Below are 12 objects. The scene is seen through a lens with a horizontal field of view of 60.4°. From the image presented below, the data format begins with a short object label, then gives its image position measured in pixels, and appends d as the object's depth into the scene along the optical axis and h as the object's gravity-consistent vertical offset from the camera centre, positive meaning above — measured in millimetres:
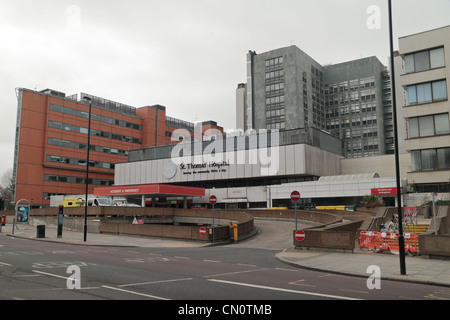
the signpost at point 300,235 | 20828 -1791
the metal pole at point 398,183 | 13117 +645
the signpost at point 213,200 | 26109 +105
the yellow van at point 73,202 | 52062 -83
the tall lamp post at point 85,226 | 27272 -1776
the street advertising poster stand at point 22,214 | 38406 -1256
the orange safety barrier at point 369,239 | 20041 -1971
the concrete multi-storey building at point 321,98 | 110438 +30881
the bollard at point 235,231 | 27847 -2110
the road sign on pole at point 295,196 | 21391 +311
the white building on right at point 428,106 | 44000 +10998
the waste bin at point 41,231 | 31547 -2453
